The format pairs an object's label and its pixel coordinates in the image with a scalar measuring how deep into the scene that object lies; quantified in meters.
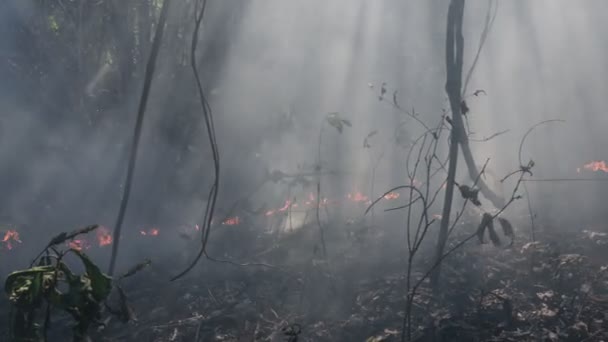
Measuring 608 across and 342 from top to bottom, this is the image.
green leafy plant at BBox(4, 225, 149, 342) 1.68
